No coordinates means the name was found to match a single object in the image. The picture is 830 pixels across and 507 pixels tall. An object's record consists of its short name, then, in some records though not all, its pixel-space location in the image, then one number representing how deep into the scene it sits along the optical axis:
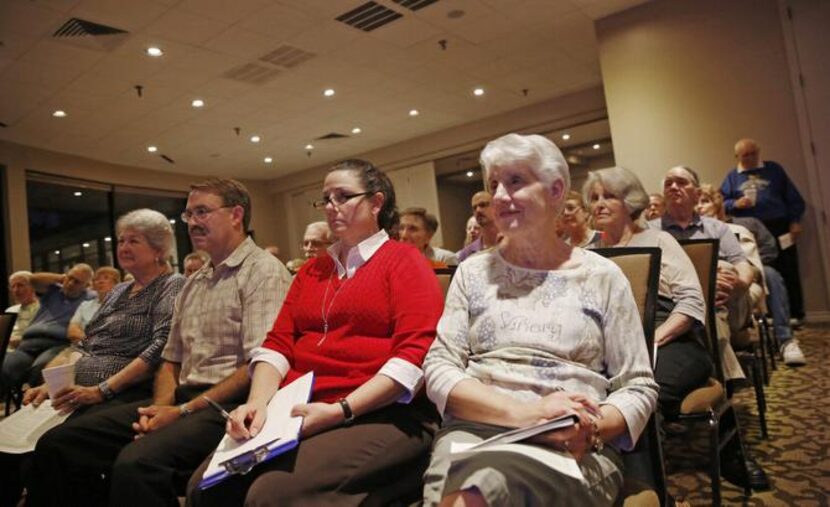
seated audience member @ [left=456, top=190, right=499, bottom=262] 3.50
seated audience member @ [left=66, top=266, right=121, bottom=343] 4.39
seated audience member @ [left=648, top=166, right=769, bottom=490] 2.45
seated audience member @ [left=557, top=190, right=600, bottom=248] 2.86
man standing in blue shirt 4.86
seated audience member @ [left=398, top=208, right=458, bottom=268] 3.68
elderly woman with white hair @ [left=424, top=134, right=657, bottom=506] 1.02
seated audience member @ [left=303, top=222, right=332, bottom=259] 3.88
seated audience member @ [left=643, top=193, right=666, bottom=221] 3.62
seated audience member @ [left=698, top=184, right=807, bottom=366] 3.68
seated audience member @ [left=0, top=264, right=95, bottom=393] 4.41
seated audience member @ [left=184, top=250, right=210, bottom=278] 4.89
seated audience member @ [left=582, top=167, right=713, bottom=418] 1.76
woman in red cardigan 1.24
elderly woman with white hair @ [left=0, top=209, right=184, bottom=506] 2.09
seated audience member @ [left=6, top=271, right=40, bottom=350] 5.00
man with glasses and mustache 1.61
